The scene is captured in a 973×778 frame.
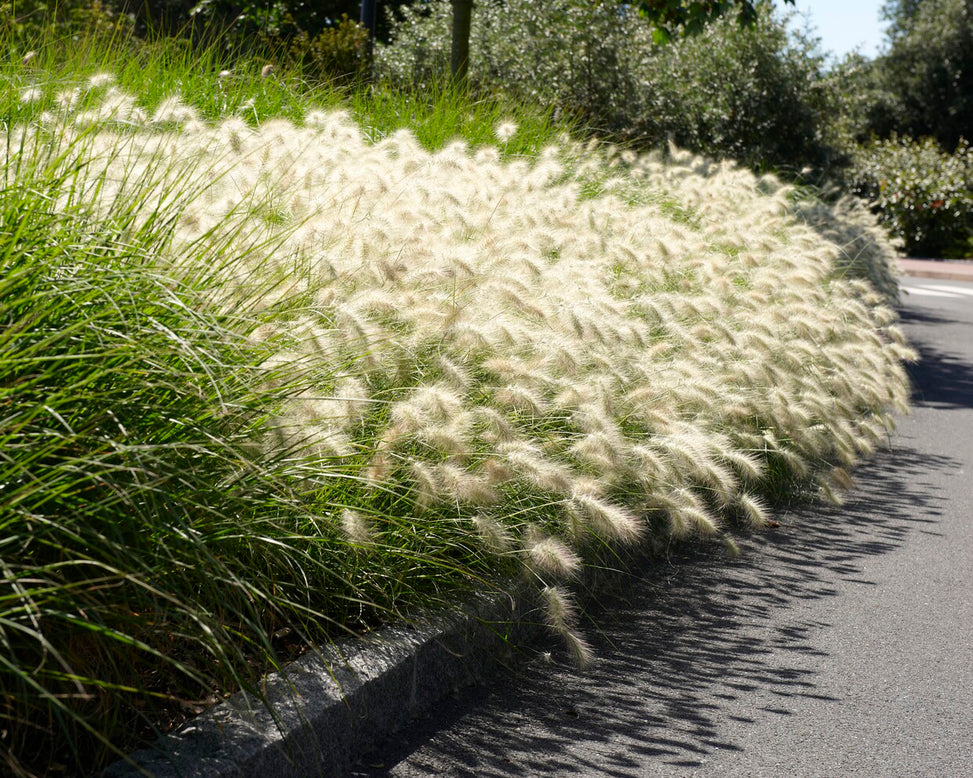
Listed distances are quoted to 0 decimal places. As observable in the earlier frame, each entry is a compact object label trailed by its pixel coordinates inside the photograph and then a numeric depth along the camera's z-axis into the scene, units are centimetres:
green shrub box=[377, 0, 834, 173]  1213
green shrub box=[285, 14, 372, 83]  966
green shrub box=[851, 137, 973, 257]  2447
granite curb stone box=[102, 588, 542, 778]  228
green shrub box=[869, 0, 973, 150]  3272
